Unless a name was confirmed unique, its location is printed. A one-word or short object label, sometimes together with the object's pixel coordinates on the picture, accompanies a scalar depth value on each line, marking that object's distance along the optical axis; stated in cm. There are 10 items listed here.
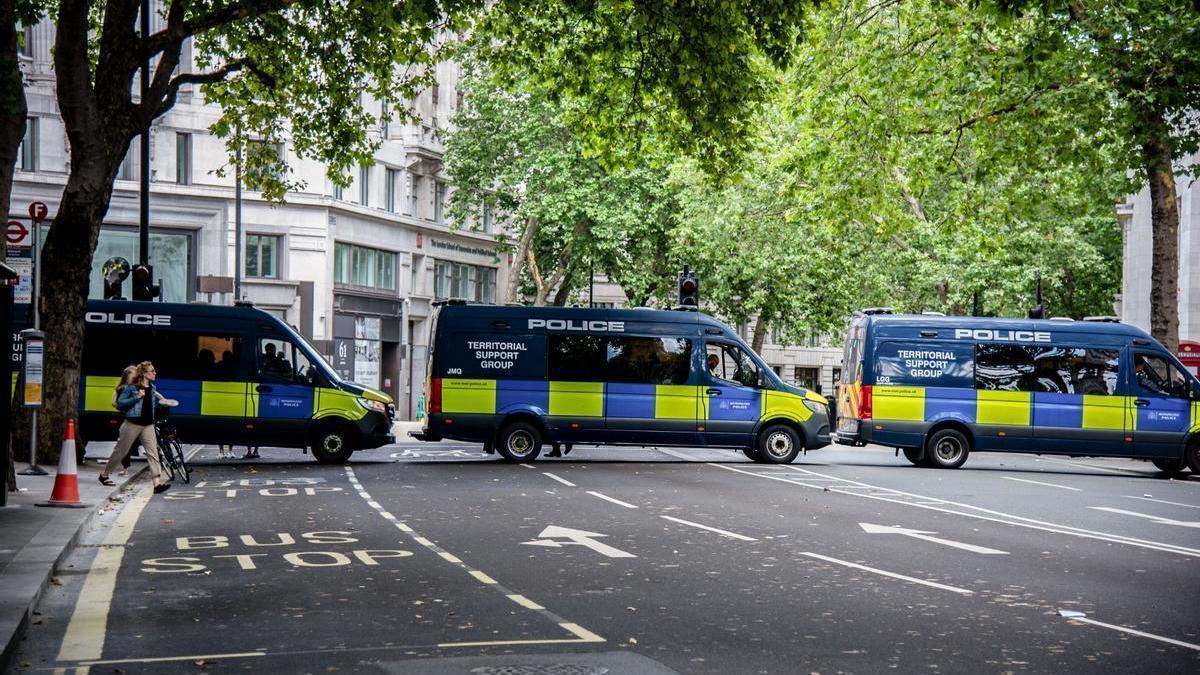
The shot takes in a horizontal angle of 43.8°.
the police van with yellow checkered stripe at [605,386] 2712
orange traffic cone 1565
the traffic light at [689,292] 3023
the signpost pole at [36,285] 1902
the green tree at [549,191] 4981
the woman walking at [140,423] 1942
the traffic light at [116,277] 2812
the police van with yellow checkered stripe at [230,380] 2634
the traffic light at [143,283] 2727
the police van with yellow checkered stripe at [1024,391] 2822
